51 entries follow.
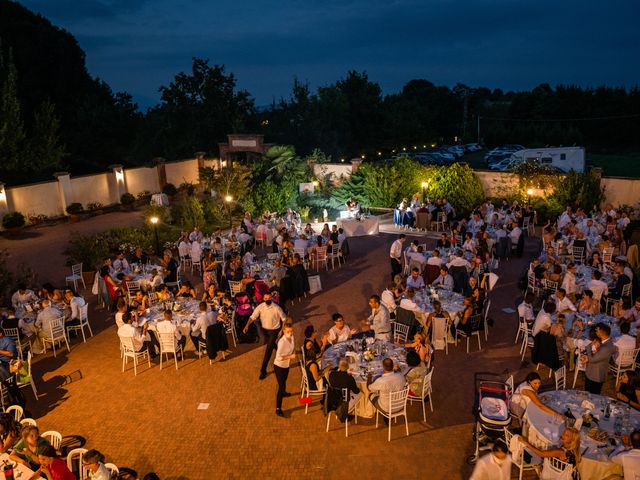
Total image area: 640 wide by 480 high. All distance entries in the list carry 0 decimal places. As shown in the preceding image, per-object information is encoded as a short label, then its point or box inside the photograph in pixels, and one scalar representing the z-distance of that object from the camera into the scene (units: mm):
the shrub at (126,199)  24922
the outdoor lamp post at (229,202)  20541
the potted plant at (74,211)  22484
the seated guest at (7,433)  6363
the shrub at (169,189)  27734
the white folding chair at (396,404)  7166
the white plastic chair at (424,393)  7594
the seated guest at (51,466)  5637
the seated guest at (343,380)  7281
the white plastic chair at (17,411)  7275
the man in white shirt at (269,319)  9133
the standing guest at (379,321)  9195
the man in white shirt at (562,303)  9367
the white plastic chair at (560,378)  7317
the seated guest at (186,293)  11133
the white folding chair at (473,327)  9634
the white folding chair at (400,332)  9498
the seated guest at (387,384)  7164
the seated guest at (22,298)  11336
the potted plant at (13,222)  19875
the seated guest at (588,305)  9423
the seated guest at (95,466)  5488
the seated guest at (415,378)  7648
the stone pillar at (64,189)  22484
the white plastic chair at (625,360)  8016
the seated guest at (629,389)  6715
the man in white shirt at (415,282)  11062
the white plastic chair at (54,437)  6497
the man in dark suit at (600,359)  7418
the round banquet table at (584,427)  5688
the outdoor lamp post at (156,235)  15355
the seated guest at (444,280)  11039
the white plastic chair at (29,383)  8570
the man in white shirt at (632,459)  5375
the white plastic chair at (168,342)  9453
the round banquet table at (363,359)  7652
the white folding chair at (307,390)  7973
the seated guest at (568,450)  5648
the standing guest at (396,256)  13539
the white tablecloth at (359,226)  19547
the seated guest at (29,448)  6074
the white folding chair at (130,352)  9359
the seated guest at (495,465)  5422
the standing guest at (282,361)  7918
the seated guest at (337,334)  8664
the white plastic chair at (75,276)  14266
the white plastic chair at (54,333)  10297
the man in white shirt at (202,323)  9688
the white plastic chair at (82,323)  10889
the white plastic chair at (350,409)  7387
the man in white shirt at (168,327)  9445
